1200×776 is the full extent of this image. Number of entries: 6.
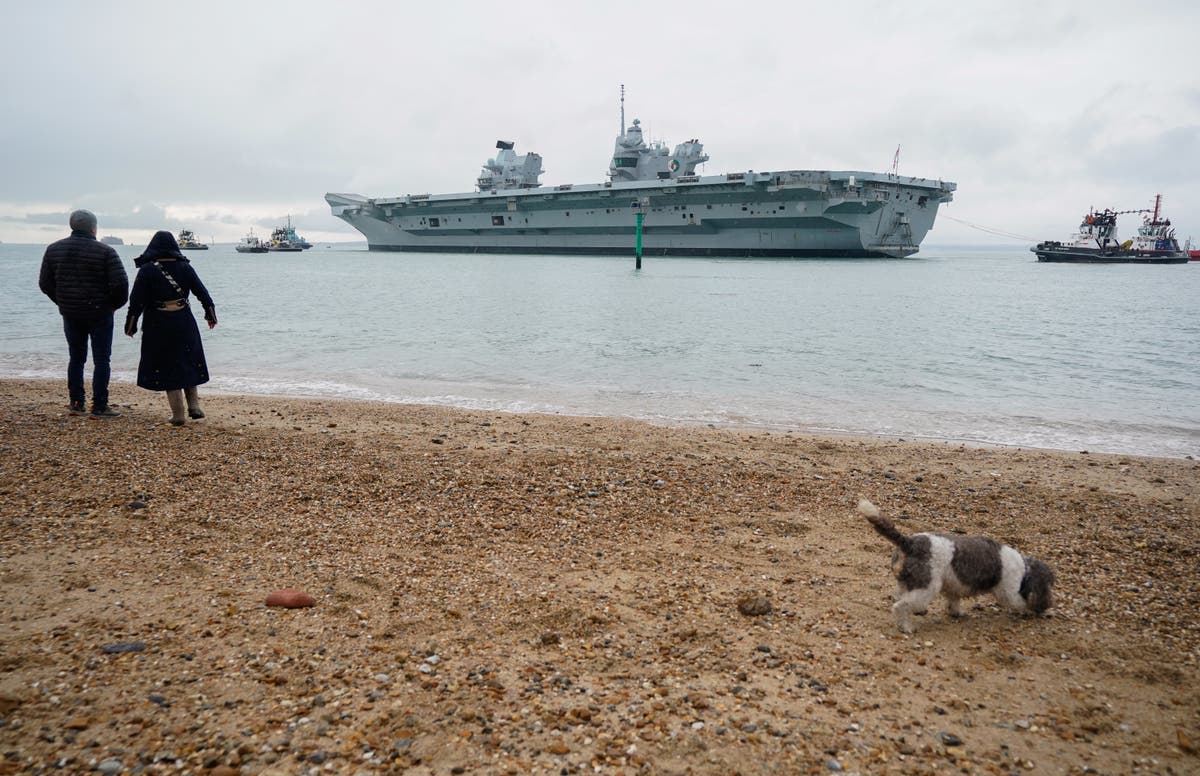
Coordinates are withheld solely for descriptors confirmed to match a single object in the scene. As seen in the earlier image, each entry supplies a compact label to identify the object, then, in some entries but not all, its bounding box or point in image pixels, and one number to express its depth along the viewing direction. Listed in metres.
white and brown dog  3.11
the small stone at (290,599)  3.17
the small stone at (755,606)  3.26
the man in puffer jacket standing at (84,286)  6.36
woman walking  6.21
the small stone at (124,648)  2.69
